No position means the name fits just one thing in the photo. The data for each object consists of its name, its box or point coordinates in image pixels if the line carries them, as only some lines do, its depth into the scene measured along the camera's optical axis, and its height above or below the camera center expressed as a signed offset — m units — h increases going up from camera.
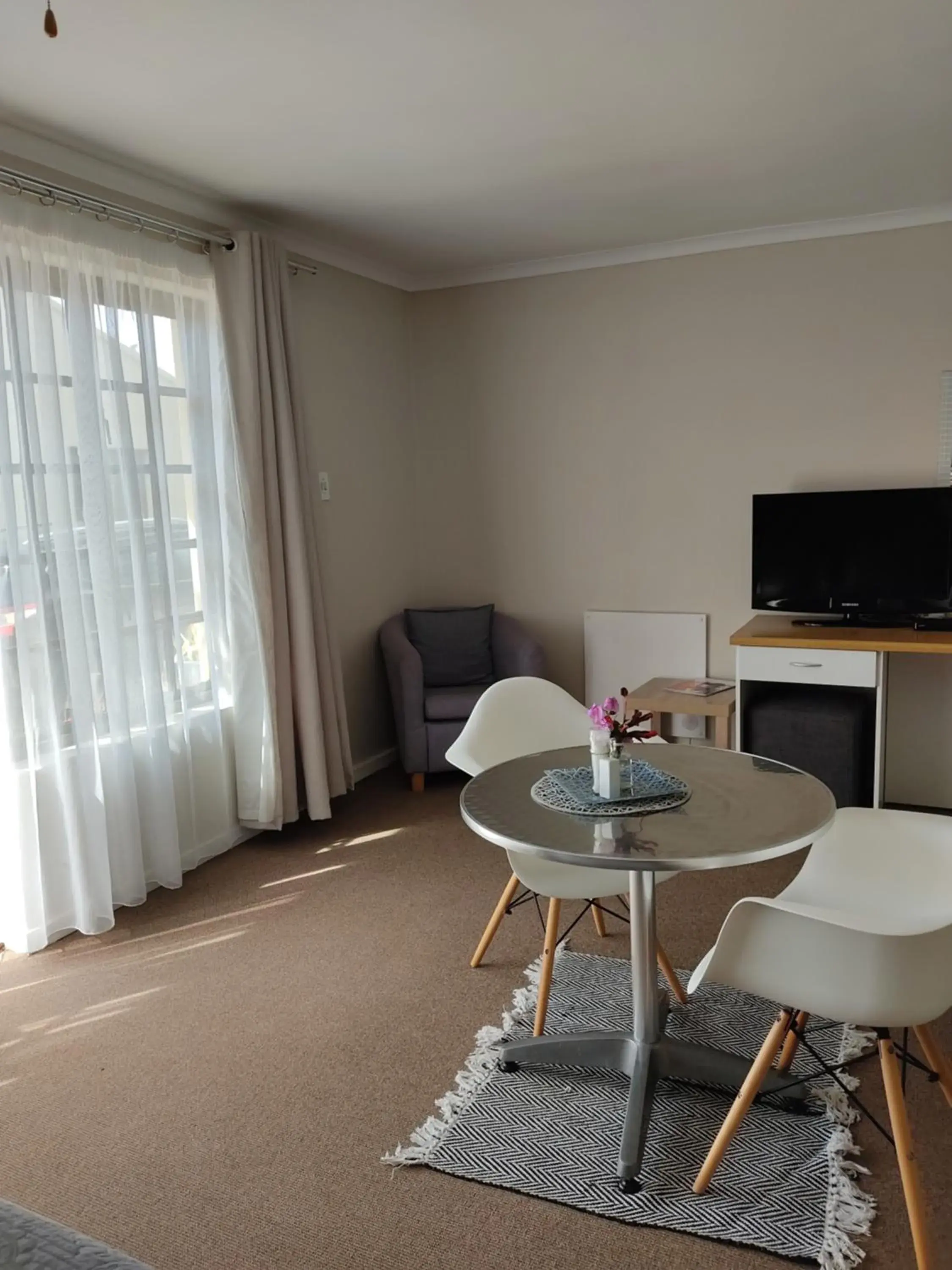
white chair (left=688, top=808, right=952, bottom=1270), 1.67 -0.87
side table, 4.20 -0.96
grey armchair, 4.58 -1.02
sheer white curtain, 3.01 -0.28
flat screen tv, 3.97 -0.32
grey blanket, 1.01 -0.77
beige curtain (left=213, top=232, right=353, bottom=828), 3.77 -0.08
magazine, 4.39 -0.93
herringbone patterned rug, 1.90 -1.41
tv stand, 3.76 -0.69
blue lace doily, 2.17 -0.70
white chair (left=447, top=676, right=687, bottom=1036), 2.55 -0.73
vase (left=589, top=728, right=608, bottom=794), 2.22 -0.58
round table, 1.92 -0.71
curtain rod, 2.95 +0.95
